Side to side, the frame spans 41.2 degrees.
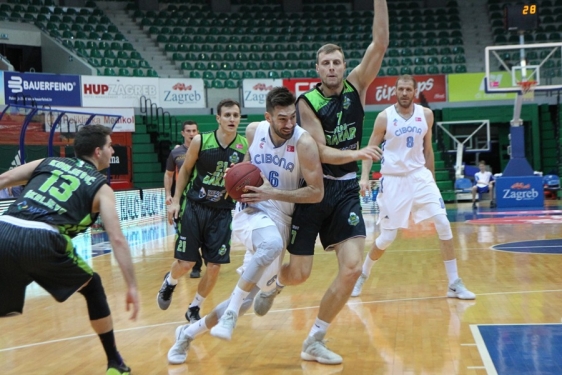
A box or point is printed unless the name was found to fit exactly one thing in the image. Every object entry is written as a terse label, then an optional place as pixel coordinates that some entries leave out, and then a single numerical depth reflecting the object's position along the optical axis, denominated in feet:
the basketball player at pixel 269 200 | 14.90
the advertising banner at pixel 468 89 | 76.07
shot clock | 58.44
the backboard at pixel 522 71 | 59.21
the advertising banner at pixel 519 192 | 59.31
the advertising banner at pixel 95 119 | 45.95
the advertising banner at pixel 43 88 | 61.57
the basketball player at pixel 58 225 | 12.83
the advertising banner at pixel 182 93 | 72.84
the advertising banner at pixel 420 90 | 76.69
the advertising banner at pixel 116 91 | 68.23
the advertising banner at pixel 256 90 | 74.90
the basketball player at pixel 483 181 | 67.18
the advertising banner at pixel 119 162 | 60.54
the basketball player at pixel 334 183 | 15.58
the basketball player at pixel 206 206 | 19.89
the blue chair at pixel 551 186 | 69.56
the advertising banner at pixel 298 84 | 74.79
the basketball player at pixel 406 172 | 22.44
